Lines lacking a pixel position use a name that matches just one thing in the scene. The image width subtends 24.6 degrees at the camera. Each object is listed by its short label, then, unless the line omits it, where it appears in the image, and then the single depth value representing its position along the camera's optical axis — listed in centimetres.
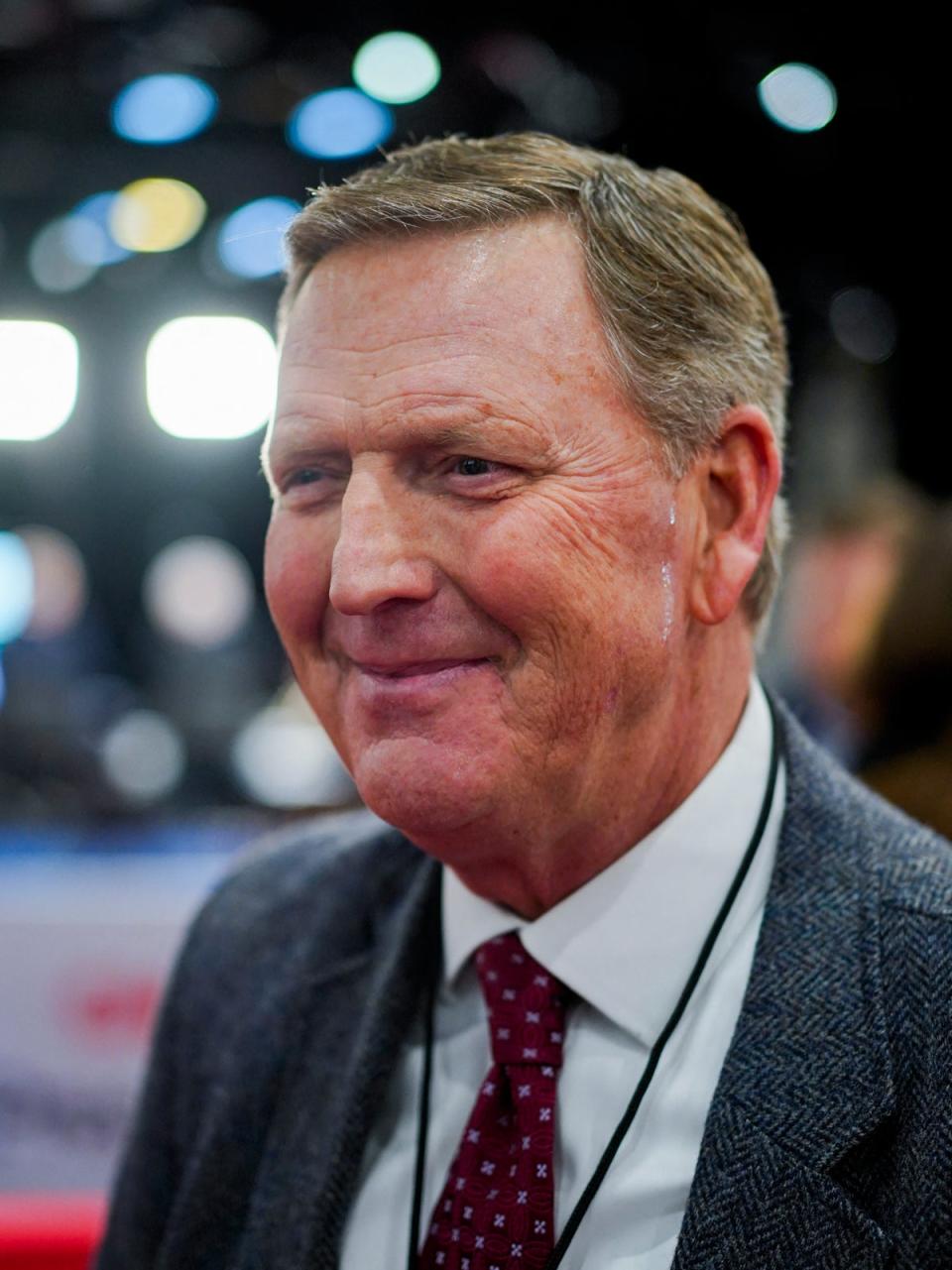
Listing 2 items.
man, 70
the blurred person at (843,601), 126
